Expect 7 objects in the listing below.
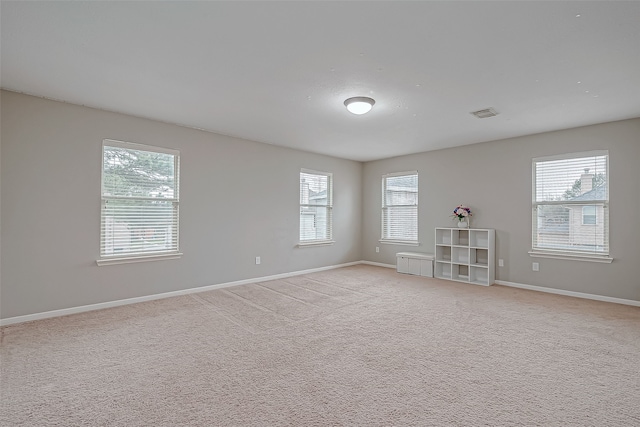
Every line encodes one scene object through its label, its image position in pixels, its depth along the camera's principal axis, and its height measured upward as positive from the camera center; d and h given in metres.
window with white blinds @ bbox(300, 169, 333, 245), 6.50 +0.25
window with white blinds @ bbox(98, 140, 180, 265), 4.11 +0.19
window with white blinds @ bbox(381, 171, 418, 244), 6.83 +0.27
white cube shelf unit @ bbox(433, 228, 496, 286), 5.53 -0.63
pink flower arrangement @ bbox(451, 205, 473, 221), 5.91 +0.16
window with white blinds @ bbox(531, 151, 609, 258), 4.60 +0.25
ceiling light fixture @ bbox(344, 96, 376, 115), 3.57 +1.30
